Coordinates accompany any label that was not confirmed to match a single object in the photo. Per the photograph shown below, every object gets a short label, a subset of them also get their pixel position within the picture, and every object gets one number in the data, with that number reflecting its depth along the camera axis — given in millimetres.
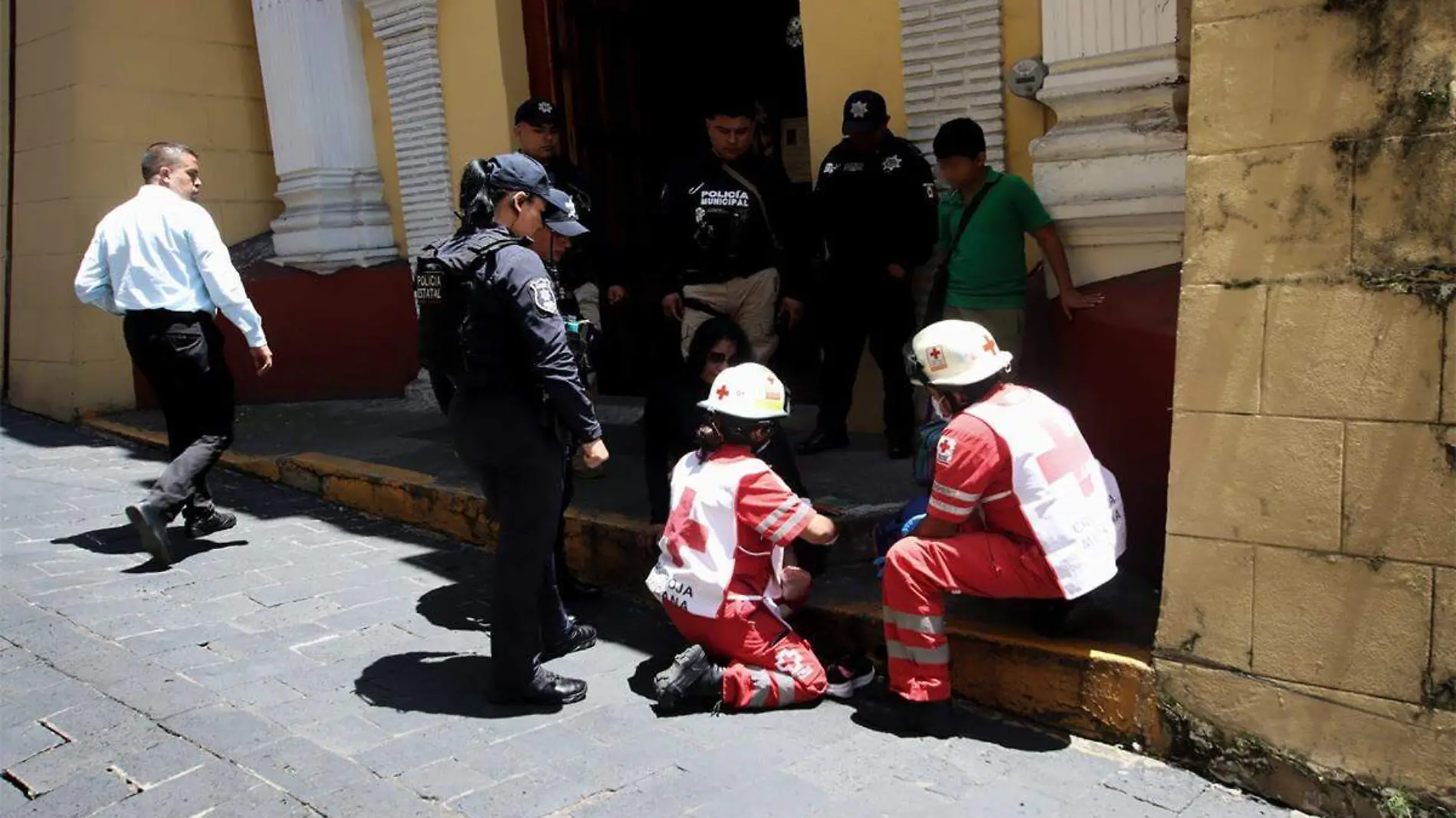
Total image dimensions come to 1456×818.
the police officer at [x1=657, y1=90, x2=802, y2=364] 5551
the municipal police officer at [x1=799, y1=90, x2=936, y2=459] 5324
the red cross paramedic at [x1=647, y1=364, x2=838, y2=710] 3740
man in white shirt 5219
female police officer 3643
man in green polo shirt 4887
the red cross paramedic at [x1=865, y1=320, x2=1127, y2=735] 3418
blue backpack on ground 3915
